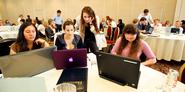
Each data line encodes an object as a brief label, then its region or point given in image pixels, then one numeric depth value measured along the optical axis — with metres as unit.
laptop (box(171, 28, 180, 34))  4.75
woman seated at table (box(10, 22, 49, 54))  1.86
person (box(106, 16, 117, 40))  6.33
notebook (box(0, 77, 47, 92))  0.78
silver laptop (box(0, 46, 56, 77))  1.33
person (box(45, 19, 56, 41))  5.21
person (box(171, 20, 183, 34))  4.79
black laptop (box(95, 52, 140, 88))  1.23
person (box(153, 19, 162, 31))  4.77
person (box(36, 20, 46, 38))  5.64
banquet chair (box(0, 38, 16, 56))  2.19
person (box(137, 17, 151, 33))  4.85
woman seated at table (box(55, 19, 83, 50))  2.20
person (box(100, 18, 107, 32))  6.54
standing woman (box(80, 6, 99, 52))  2.52
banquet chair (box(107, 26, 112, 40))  4.82
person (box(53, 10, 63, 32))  7.55
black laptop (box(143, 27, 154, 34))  4.60
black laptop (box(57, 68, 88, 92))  1.31
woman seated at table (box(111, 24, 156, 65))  1.97
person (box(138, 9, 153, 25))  6.07
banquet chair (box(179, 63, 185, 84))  1.63
